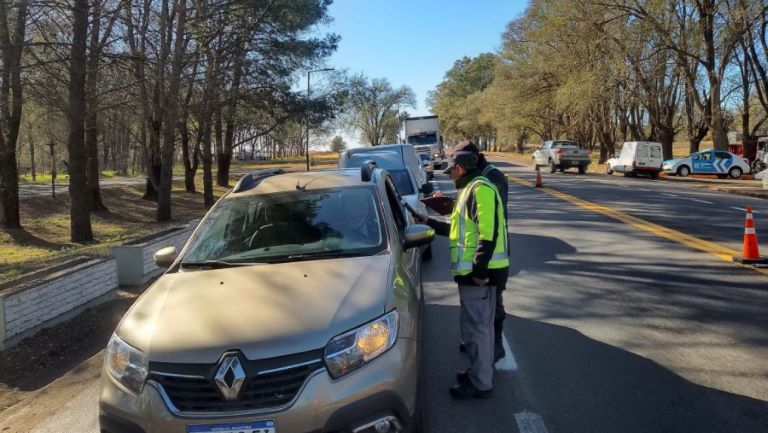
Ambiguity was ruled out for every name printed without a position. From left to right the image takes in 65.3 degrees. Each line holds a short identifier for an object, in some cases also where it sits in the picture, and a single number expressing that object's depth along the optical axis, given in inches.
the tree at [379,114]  4101.9
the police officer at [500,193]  181.5
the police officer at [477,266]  160.9
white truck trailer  1577.3
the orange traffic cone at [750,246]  326.6
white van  1299.2
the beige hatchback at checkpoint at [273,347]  111.5
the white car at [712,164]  1280.8
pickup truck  1429.6
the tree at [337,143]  5843.5
